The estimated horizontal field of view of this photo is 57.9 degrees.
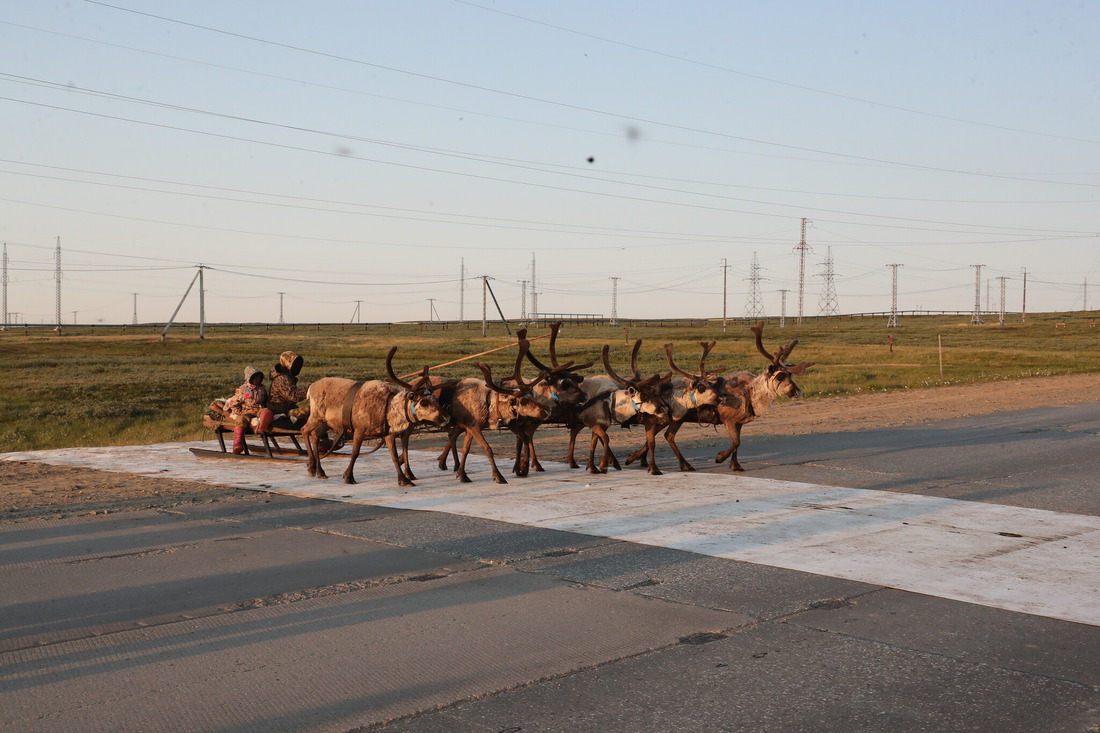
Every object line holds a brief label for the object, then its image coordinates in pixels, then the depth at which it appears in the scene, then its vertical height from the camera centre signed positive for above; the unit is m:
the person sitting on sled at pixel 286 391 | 16.30 -0.89
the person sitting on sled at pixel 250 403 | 16.17 -1.07
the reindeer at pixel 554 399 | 14.39 -0.82
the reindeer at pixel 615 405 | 14.90 -0.93
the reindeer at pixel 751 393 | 14.72 -0.73
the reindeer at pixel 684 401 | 15.14 -0.88
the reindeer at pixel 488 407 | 13.88 -0.93
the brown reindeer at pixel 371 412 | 13.66 -1.01
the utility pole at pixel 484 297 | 104.93 +4.75
